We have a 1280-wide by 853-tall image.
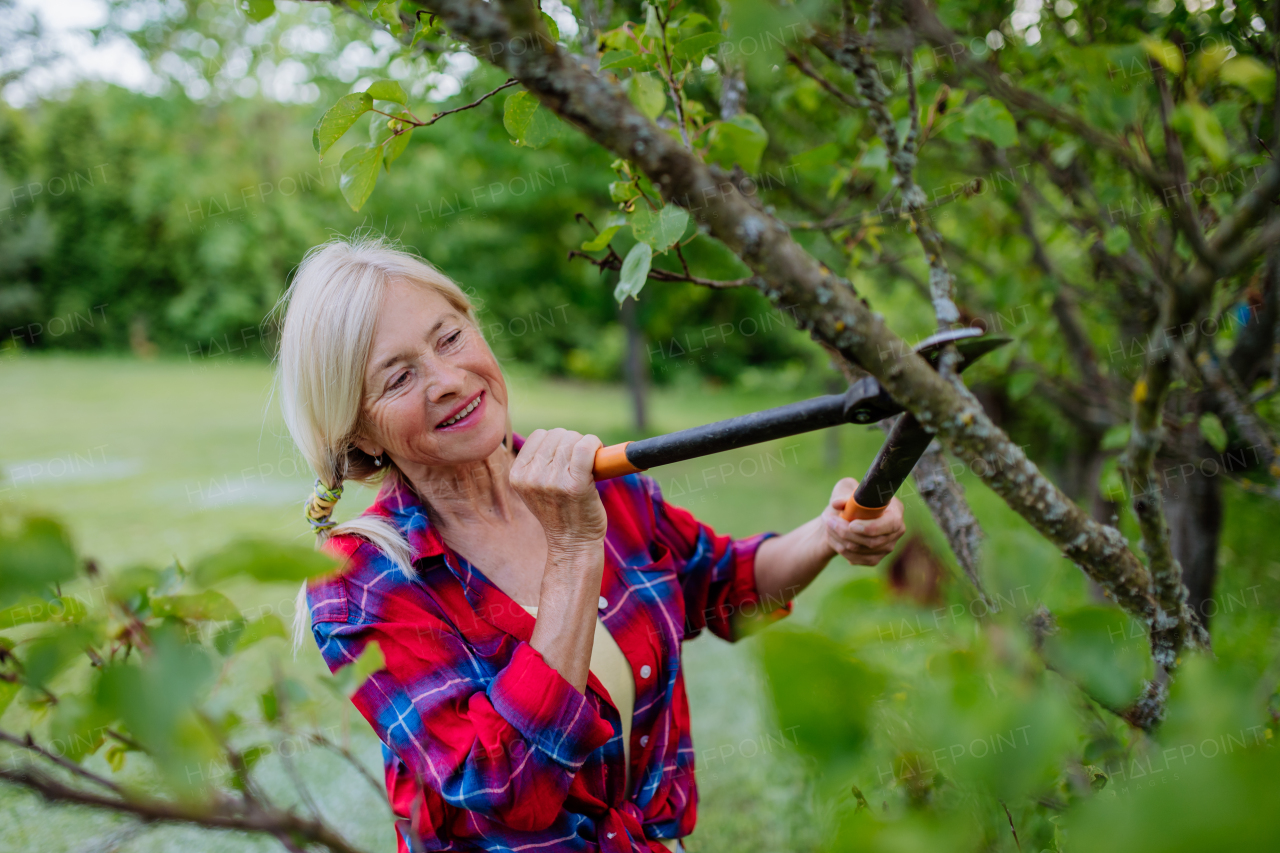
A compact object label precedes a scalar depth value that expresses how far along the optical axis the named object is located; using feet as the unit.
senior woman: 4.85
